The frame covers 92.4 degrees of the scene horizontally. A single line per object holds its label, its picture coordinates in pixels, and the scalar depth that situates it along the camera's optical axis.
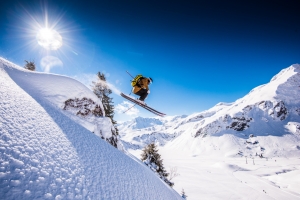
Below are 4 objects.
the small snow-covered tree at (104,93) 18.68
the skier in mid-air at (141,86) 10.05
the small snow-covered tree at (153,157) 15.58
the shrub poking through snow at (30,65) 22.10
